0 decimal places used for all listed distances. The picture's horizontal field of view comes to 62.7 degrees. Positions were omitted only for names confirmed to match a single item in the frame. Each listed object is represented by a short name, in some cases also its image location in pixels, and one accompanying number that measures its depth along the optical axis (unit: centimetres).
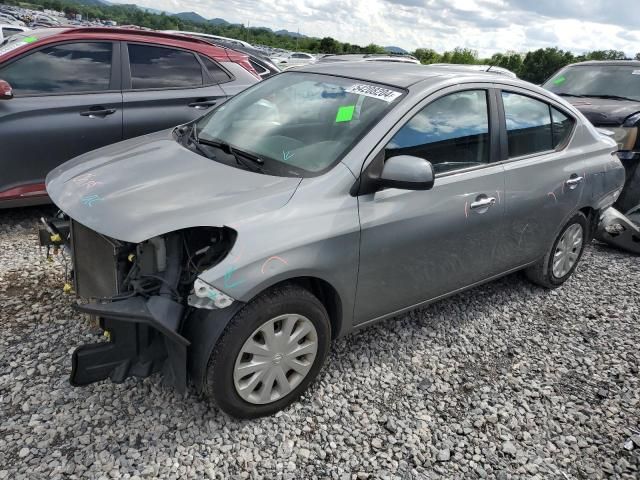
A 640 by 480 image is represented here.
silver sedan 240
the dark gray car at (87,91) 450
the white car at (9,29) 1631
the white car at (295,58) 3671
